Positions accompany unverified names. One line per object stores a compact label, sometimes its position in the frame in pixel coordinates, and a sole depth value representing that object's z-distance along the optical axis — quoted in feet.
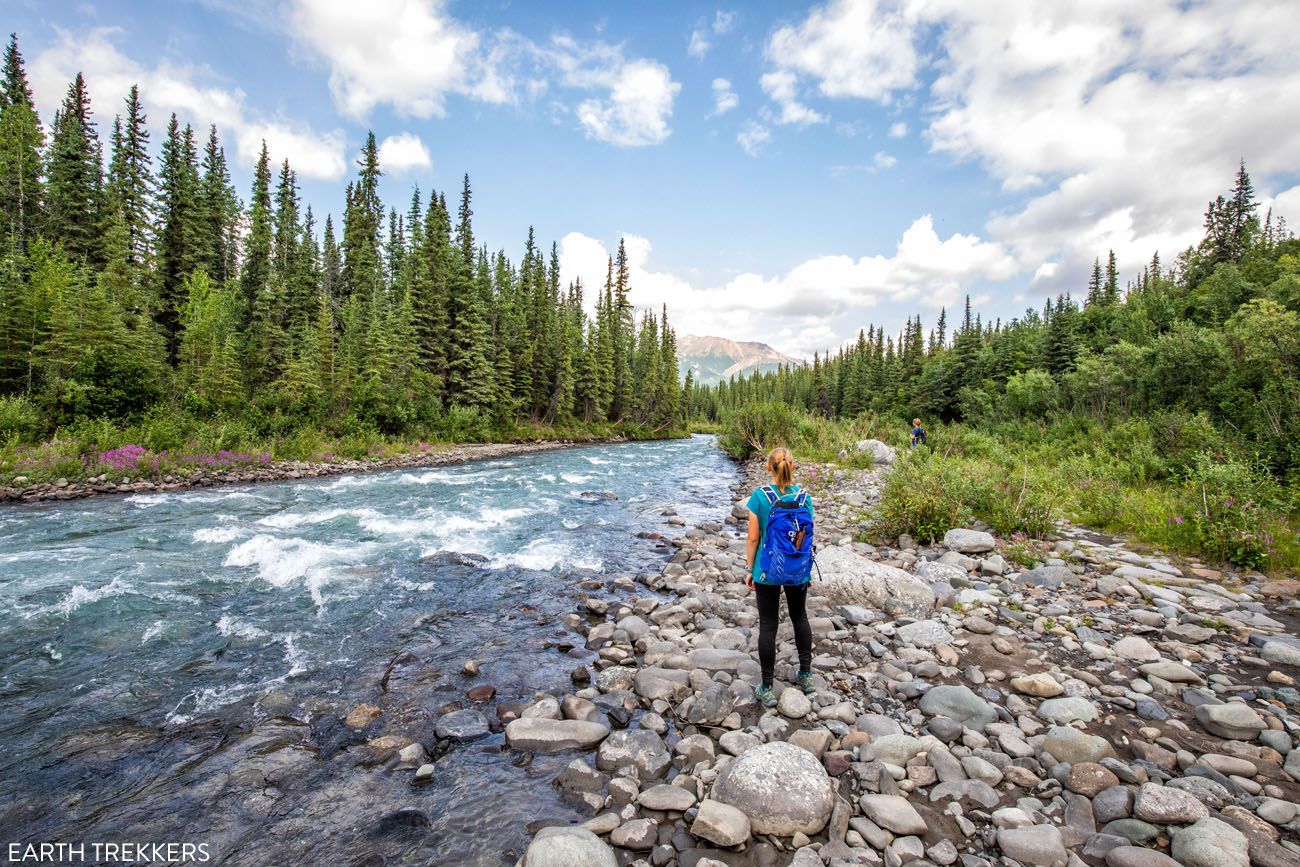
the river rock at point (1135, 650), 16.35
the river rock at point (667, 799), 11.96
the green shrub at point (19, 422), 53.31
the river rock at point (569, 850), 10.23
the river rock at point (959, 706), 14.17
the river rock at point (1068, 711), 13.75
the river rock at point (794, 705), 15.30
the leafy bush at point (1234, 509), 23.03
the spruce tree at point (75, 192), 102.68
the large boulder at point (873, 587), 21.89
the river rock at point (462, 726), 15.51
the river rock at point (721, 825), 10.73
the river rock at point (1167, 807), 10.03
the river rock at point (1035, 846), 9.50
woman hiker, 15.97
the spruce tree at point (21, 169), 95.40
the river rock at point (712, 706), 15.53
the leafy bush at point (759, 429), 96.12
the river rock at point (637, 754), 13.66
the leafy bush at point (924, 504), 31.30
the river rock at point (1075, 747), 12.22
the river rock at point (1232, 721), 12.48
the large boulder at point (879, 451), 69.87
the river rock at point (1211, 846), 8.80
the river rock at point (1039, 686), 14.96
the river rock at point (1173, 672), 14.94
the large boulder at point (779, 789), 11.06
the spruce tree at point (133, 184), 108.58
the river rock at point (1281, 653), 15.25
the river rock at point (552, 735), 14.98
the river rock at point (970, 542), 28.25
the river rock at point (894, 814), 10.69
